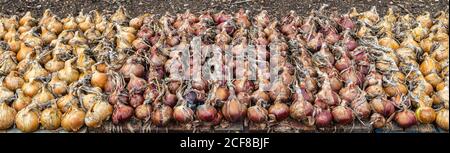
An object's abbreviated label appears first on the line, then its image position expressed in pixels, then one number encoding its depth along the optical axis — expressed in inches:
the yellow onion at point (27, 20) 156.6
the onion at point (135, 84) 113.5
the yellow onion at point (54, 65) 127.3
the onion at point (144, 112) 109.1
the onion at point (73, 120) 108.0
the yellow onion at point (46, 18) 156.1
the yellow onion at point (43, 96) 113.6
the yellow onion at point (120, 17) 153.0
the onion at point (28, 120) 108.6
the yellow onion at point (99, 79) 118.4
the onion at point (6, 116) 110.1
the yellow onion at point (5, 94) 115.5
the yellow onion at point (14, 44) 139.2
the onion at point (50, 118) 108.5
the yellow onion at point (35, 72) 122.3
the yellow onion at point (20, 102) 113.3
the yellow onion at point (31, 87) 117.1
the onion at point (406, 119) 106.7
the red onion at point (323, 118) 106.2
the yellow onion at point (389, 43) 136.0
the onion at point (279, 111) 108.0
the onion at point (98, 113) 108.2
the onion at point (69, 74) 122.0
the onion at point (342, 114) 106.3
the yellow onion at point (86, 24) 152.9
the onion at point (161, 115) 107.5
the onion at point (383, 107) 108.4
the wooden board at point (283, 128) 108.0
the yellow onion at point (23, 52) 135.0
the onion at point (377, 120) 106.8
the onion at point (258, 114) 107.5
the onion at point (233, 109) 108.0
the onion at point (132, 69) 120.3
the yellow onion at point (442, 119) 106.4
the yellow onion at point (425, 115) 107.5
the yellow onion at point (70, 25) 151.9
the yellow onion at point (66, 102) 110.9
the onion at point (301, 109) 107.1
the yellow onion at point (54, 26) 150.7
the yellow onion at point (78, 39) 138.6
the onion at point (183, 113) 107.5
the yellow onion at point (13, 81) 120.6
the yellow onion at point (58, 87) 116.9
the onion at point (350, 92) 110.8
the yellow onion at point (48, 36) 144.6
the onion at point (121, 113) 108.3
